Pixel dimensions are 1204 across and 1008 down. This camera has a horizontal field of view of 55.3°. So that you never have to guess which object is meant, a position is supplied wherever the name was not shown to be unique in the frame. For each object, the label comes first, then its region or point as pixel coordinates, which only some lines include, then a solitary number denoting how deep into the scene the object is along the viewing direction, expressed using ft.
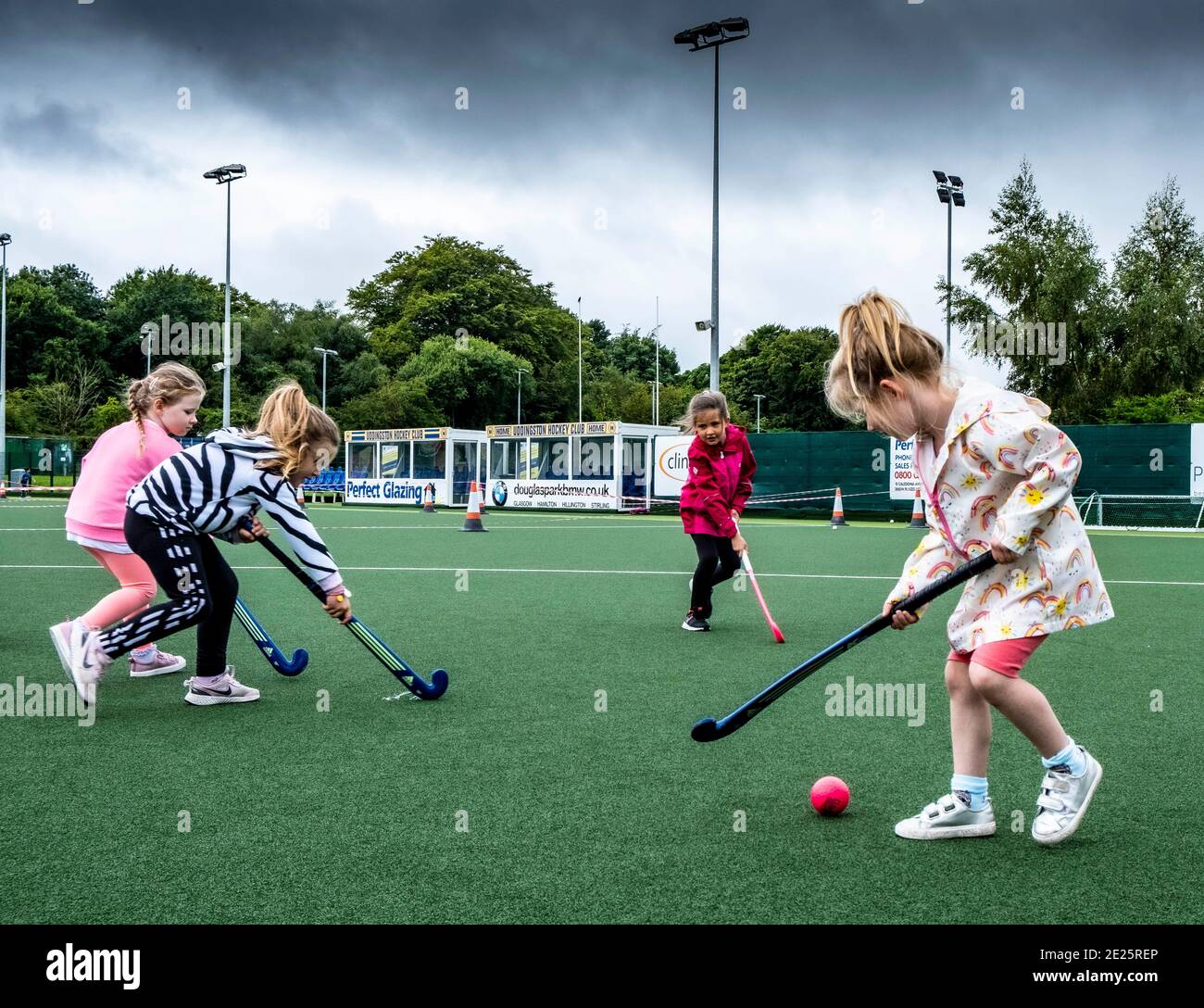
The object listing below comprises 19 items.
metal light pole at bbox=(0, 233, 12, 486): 149.45
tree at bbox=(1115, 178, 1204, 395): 129.39
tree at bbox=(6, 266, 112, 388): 212.23
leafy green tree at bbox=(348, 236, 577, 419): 252.62
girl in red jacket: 26.96
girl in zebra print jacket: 16.58
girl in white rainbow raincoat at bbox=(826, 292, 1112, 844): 10.75
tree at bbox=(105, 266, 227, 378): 230.07
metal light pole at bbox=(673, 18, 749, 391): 94.12
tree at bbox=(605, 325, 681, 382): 344.08
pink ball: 12.25
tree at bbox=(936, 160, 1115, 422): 130.31
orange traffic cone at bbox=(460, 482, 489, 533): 70.69
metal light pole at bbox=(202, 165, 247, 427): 134.21
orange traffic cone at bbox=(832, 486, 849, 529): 79.61
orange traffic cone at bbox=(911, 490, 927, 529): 74.78
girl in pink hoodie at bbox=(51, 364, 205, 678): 18.99
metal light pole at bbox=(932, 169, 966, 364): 119.03
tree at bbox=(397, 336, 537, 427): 231.09
